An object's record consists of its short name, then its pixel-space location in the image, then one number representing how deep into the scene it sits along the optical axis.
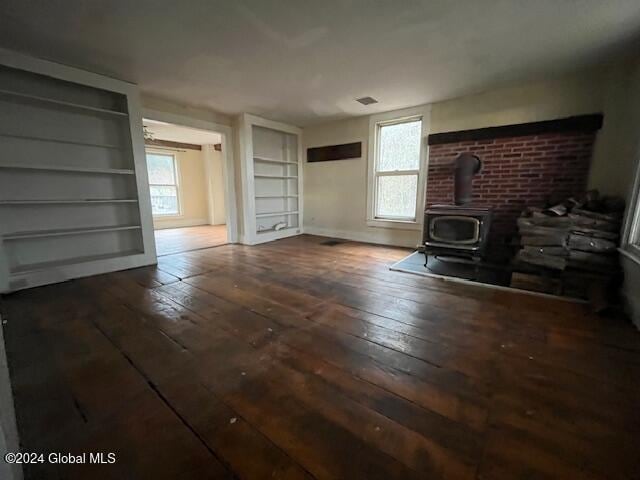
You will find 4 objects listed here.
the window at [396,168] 4.52
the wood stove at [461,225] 3.20
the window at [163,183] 7.25
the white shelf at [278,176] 5.30
